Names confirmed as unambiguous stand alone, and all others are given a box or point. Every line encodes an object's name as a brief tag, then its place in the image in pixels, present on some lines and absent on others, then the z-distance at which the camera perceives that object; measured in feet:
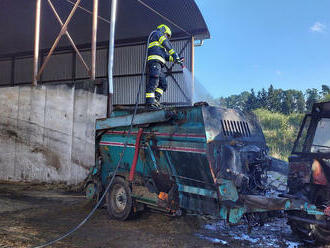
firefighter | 19.27
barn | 28.84
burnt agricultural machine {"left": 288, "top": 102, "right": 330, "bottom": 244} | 13.28
